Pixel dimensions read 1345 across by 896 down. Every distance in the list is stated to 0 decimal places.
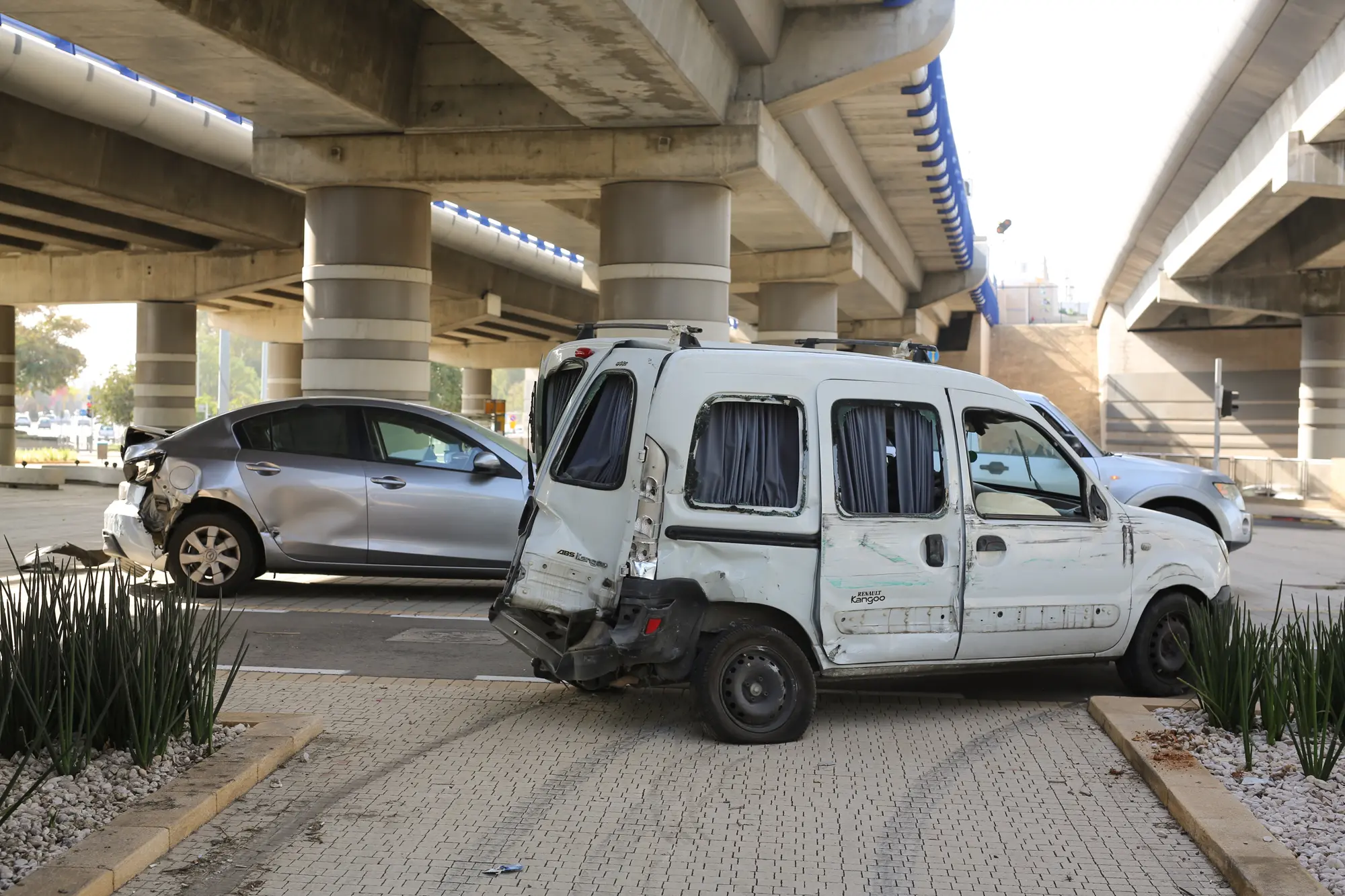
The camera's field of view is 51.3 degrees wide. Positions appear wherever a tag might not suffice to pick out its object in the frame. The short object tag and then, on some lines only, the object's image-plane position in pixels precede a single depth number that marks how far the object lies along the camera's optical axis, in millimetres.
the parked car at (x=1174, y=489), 13539
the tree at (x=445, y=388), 120250
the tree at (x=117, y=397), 93562
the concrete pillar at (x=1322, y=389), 44719
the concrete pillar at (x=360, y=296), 19203
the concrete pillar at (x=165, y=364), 37469
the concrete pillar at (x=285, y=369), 58844
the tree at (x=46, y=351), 102750
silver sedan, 11500
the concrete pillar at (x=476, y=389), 77625
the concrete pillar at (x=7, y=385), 41500
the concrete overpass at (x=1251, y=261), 22203
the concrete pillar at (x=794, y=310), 32062
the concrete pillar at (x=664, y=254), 18578
